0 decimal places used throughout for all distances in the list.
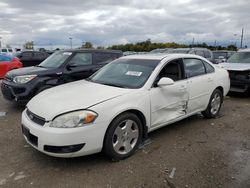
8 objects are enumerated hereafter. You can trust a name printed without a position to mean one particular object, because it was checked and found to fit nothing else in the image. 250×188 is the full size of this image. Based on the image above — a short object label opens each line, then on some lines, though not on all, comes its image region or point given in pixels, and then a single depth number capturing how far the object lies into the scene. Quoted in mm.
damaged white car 2453
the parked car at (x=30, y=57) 13211
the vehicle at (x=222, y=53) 14818
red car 9275
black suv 4656
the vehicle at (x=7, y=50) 24987
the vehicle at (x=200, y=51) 10430
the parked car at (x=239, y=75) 6028
